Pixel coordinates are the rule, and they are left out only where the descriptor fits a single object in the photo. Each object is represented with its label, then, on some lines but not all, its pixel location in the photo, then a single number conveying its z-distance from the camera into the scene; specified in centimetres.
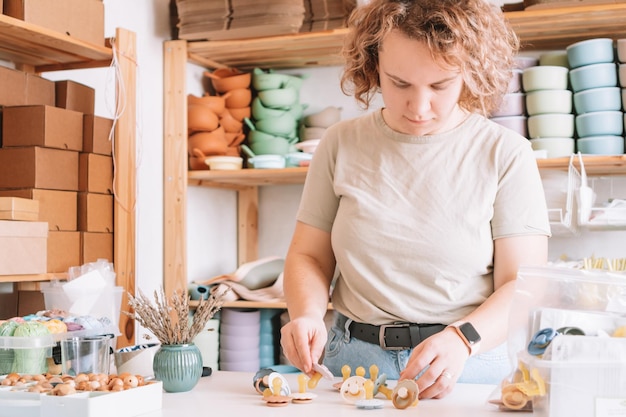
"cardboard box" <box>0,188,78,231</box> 206
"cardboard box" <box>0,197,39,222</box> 193
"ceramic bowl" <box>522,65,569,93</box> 246
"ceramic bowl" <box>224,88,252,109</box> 289
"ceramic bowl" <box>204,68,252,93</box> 289
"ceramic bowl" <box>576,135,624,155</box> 239
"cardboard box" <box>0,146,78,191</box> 205
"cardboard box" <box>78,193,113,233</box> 221
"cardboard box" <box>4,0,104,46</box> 203
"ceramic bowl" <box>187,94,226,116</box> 284
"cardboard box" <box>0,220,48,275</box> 191
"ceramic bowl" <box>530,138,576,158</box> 244
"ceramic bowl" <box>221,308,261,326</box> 274
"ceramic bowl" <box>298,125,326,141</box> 286
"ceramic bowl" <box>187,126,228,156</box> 279
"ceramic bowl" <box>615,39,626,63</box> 239
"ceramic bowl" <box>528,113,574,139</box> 245
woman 134
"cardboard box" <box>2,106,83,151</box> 207
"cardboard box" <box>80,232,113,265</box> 220
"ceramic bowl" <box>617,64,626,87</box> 240
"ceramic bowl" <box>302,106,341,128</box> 288
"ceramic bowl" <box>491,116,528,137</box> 251
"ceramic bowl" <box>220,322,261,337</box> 274
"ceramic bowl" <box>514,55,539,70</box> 256
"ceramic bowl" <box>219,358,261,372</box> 274
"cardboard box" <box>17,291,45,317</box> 212
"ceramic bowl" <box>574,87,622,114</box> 240
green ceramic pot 128
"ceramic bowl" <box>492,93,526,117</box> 251
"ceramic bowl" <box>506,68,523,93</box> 252
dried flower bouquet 133
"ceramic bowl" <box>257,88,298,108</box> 286
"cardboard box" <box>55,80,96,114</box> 224
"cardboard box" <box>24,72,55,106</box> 214
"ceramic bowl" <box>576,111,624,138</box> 239
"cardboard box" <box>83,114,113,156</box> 223
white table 112
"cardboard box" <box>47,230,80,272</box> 210
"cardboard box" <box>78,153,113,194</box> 221
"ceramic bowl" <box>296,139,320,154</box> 270
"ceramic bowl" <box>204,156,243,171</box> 275
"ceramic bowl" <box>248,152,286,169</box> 272
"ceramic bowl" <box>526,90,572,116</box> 246
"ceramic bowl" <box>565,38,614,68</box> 241
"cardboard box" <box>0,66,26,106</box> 205
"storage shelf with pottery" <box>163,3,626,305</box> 246
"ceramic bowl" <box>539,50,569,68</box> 253
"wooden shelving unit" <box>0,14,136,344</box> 224
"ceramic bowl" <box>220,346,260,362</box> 274
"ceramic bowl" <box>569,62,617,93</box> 240
